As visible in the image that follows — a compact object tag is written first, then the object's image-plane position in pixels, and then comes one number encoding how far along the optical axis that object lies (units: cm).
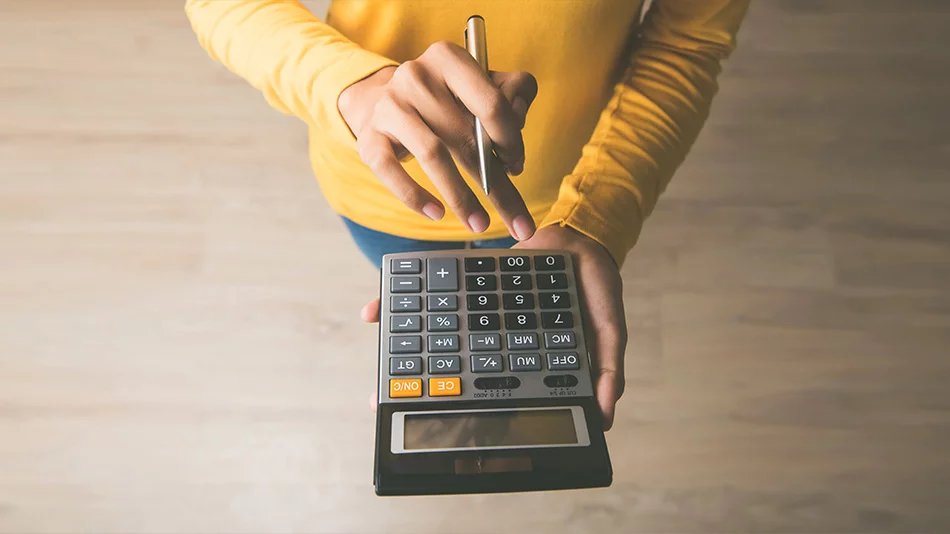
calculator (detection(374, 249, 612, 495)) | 41
